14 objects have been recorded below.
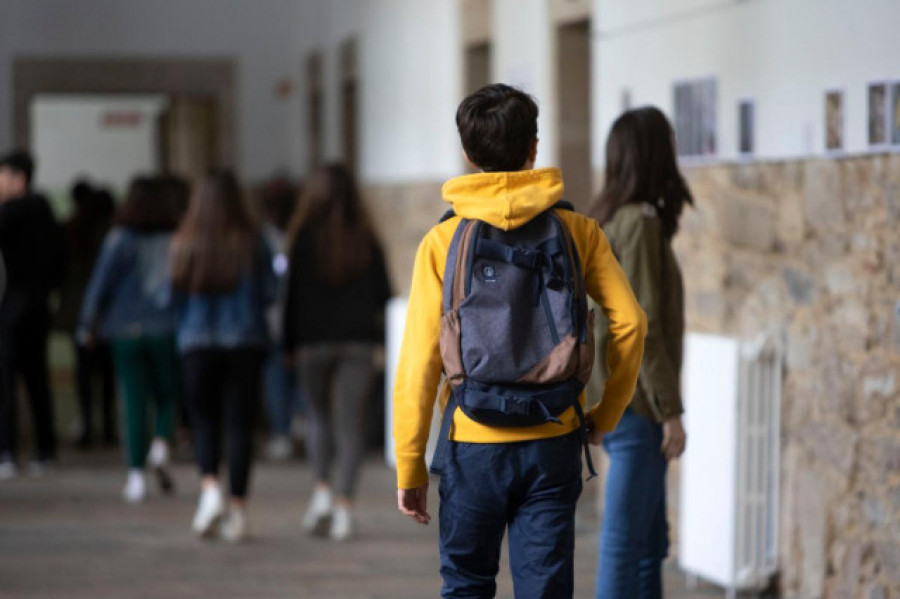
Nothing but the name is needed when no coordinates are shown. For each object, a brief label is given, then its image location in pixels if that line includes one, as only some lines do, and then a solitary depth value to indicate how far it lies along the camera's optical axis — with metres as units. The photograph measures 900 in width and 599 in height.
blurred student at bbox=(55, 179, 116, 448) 17.83
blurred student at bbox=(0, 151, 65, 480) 16.05
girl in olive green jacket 7.59
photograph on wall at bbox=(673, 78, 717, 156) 10.67
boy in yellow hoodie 5.96
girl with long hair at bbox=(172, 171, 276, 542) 12.25
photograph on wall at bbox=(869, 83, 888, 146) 8.44
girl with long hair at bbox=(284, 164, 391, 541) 12.08
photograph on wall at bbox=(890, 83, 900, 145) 8.29
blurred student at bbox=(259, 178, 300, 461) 17.54
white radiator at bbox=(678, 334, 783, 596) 9.75
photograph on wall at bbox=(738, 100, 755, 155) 10.07
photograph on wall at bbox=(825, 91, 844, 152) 8.91
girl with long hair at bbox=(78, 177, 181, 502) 14.22
